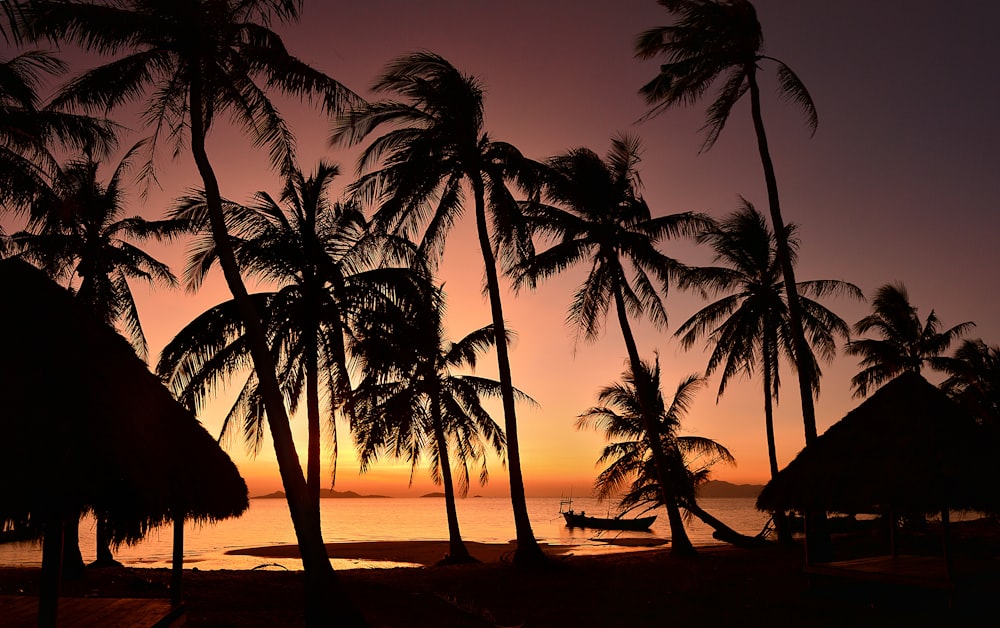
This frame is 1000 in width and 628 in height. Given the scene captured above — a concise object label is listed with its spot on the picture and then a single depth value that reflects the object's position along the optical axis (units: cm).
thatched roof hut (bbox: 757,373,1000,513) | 995
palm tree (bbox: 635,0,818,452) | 1543
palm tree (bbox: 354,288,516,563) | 2136
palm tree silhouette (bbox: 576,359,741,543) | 2425
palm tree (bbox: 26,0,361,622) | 1072
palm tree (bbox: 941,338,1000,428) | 2969
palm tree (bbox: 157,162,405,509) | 1584
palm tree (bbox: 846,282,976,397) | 3050
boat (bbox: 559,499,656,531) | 6709
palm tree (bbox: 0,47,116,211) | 1366
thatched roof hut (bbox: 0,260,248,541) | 562
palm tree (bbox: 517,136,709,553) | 1919
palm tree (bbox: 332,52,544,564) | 1628
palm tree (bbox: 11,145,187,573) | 1711
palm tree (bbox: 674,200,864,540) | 2234
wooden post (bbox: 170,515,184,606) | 828
